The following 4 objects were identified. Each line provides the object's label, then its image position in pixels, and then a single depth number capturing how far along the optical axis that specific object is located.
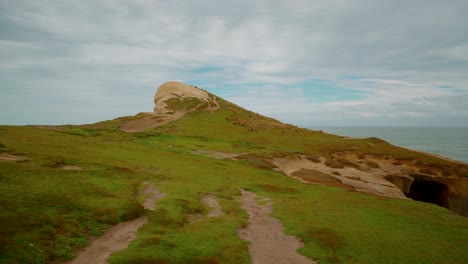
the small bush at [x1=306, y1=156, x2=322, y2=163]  63.66
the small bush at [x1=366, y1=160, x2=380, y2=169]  65.30
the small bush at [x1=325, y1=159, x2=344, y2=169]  58.97
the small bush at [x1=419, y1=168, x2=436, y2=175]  62.64
